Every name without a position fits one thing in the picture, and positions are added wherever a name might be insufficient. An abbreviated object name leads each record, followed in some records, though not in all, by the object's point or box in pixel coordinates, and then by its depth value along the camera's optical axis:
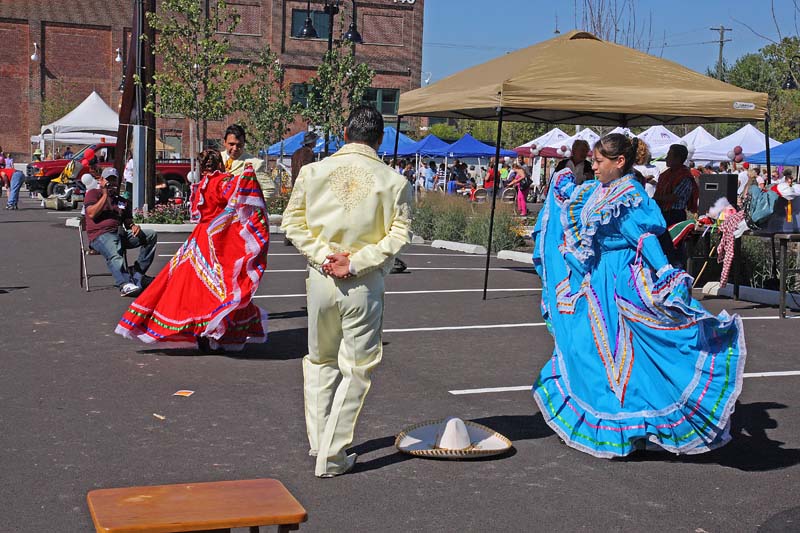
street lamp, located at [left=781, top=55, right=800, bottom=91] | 30.45
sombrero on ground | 5.98
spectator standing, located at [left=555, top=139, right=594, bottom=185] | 10.82
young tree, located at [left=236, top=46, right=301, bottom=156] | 41.41
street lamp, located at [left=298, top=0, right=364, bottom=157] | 28.92
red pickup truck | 32.81
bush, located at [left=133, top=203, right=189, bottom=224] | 22.78
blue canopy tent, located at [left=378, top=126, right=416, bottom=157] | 39.64
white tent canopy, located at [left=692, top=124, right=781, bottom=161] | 30.94
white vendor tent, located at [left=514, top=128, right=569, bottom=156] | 37.96
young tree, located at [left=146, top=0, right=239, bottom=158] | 25.34
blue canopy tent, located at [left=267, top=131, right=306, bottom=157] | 39.88
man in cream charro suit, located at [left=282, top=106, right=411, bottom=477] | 5.48
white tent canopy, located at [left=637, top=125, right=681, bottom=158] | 32.81
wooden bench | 3.27
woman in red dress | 8.89
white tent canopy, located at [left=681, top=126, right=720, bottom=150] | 33.28
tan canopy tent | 11.77
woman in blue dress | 5.89
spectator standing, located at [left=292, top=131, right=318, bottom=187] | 18.05
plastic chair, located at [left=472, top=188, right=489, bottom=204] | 33.86
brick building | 59.91
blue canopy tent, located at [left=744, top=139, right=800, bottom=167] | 26.59
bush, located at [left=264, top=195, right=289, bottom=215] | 25.72
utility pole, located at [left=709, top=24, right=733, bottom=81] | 74.44
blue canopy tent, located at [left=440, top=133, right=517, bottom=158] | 39.56
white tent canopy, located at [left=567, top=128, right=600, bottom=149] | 33.91
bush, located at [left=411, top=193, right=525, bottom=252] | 19.02
